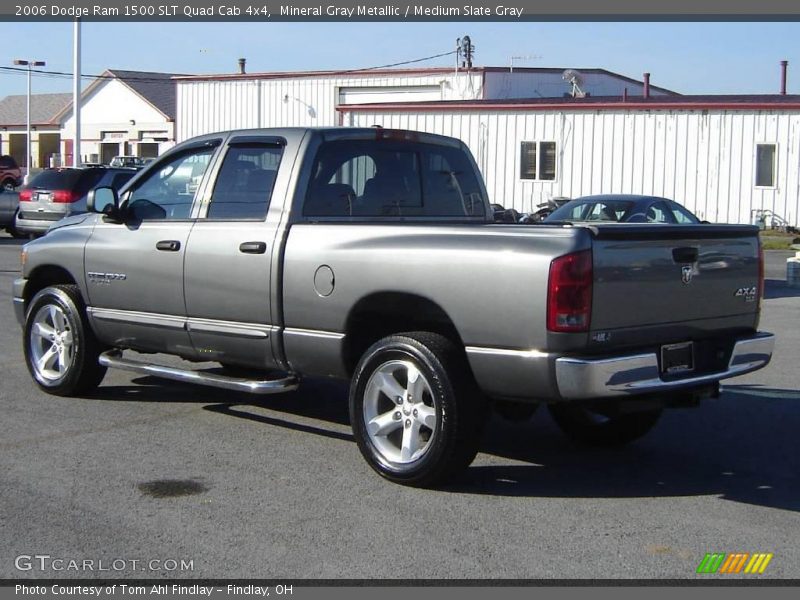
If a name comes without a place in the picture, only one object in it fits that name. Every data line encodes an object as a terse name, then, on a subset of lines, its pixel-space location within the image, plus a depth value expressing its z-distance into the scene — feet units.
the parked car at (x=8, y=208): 82.79
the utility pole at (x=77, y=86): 107.45
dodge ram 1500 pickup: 17.92
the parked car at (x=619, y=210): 54.65
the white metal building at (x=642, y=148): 95.25
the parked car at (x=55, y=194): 71.77
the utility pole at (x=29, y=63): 202.08
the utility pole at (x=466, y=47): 177.06
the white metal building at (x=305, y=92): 142.00
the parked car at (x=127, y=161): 151.43
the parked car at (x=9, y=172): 156.35
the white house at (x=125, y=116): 203.72
